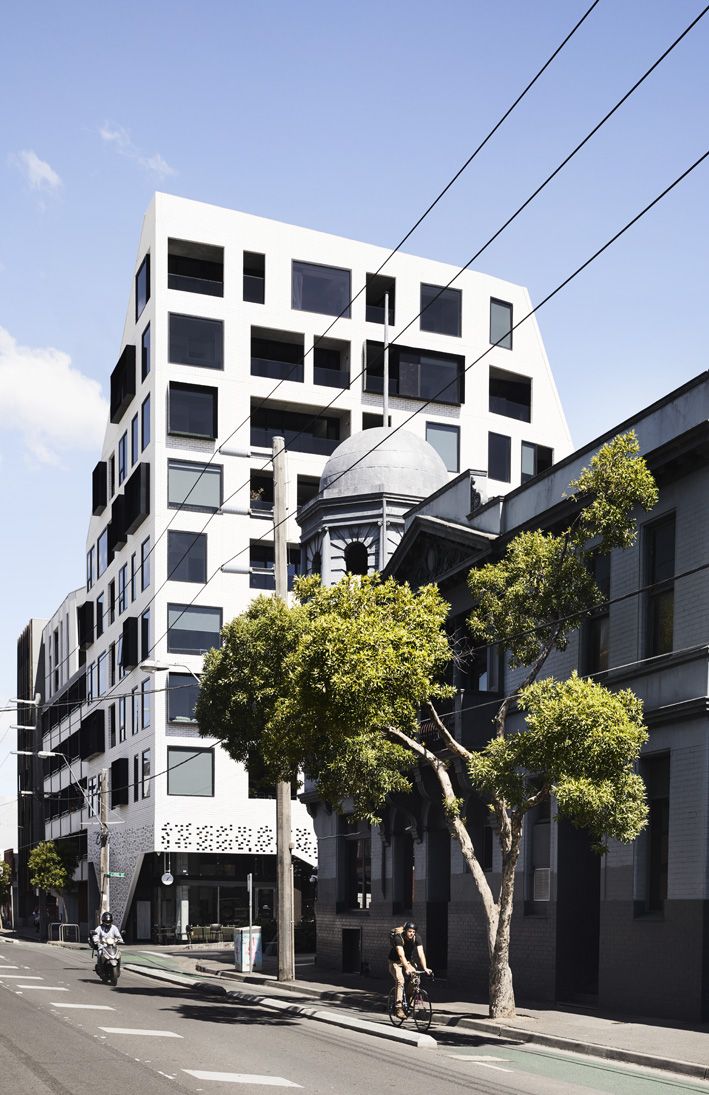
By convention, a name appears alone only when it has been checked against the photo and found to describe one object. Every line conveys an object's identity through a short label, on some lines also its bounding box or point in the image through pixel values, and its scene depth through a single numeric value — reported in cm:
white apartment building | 5309
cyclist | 2017
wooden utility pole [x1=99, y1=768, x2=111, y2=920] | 4981
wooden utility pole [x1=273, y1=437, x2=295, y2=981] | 2780
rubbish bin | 3281
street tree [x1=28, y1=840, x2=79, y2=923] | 6800
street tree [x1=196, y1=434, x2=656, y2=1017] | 1841
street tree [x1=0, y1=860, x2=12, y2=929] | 10919
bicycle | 2016
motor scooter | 2888
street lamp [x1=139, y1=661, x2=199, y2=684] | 3512
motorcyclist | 2936
